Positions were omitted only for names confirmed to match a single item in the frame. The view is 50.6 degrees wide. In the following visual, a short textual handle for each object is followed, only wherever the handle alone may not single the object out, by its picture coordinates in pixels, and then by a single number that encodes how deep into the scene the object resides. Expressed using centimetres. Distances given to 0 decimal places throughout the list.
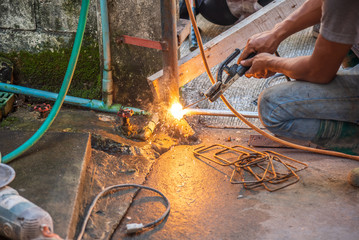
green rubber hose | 234
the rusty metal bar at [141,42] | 294
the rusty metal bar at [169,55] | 276
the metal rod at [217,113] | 339
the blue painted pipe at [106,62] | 319
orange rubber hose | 282
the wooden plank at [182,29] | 315
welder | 226
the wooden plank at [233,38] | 321
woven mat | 383
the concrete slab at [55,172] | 199
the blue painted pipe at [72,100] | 339
